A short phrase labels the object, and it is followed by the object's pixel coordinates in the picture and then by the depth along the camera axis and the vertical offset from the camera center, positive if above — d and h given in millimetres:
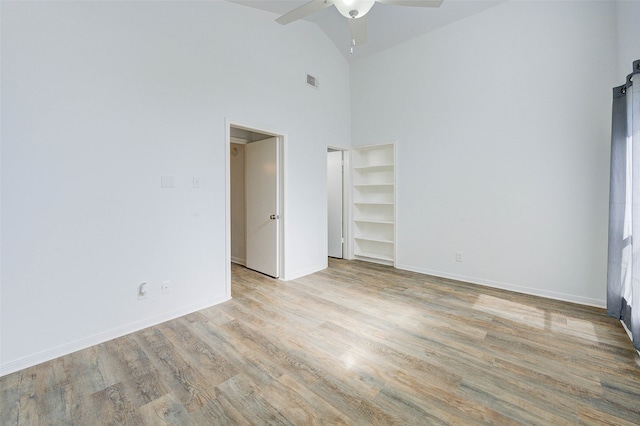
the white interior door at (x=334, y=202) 5020 +7
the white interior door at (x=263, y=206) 3738 -48
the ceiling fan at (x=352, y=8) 2000 +1569
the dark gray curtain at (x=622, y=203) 2135 -18
